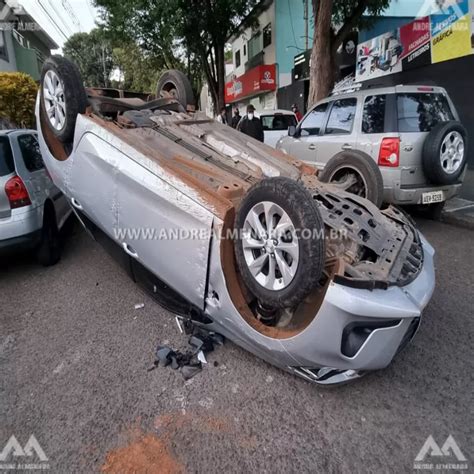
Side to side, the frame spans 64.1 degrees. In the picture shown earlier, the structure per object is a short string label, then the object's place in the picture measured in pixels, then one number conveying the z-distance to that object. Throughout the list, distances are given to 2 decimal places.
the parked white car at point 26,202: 3.86
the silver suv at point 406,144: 4.56
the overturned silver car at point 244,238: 2.00
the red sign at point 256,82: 20.16
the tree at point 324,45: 8.41
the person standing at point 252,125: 8.67
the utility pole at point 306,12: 15.03
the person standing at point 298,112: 14.37
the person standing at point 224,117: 14.08
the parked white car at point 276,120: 10.41
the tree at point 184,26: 13.51
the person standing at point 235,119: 12.35
